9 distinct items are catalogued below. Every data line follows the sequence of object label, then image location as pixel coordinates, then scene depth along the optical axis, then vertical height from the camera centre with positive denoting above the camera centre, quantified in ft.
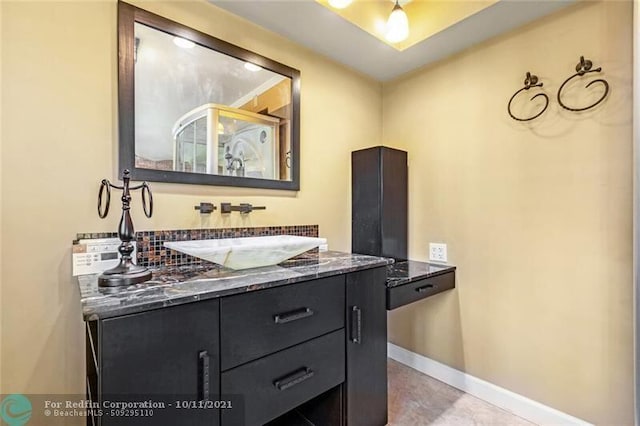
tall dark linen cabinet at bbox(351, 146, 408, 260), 6.93 +0.20
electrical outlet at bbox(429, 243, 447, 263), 6.90 -0.97
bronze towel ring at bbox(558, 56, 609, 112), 4.80 +2.25
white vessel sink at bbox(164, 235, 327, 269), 3.71 -0.53
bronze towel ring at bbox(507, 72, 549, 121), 5.44 +2.28
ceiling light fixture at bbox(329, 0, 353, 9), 5.04 +3.48
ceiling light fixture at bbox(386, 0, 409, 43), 5.65 +3.49
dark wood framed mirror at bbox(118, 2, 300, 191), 4.41 +1.73
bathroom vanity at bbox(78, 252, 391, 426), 2.70 -1.47
